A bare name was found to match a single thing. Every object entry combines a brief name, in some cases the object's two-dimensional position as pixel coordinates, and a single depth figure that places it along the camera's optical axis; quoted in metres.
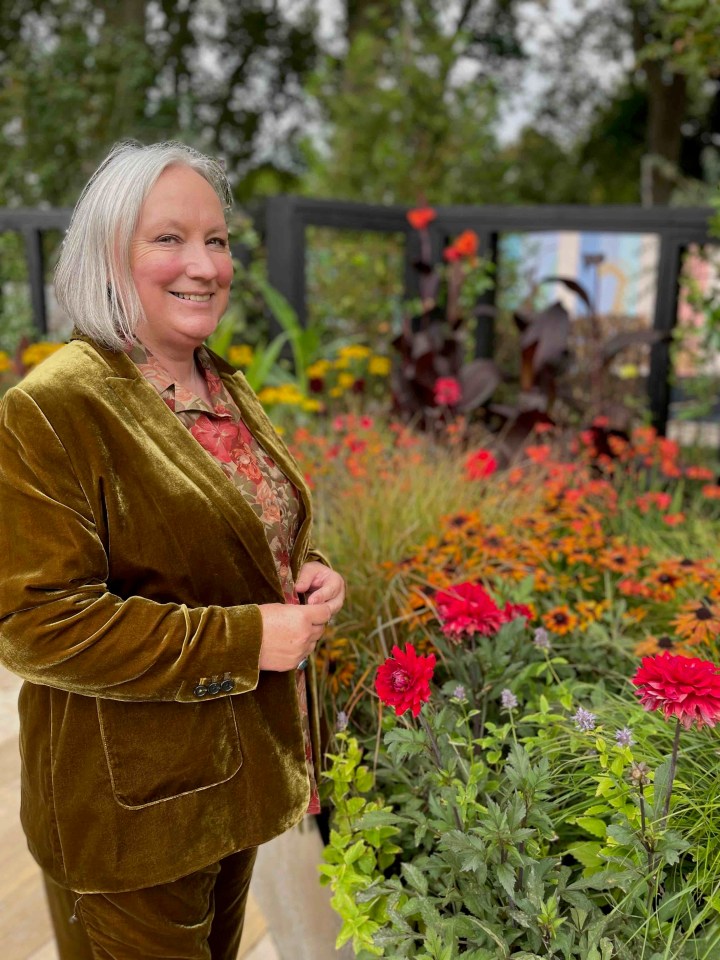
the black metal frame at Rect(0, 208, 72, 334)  6.00
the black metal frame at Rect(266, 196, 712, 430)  4.39
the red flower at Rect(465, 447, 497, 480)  2.97
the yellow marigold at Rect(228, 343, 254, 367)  4.42
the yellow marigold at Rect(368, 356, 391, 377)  4.77
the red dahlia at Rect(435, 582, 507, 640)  1.60
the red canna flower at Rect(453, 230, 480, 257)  4.48
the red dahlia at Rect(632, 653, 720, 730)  1.14
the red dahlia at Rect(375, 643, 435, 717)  1.34
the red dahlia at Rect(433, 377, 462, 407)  3.85
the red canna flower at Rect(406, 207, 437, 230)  4.77
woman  1.15
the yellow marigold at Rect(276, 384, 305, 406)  3.81
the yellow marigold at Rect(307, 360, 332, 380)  4.44
